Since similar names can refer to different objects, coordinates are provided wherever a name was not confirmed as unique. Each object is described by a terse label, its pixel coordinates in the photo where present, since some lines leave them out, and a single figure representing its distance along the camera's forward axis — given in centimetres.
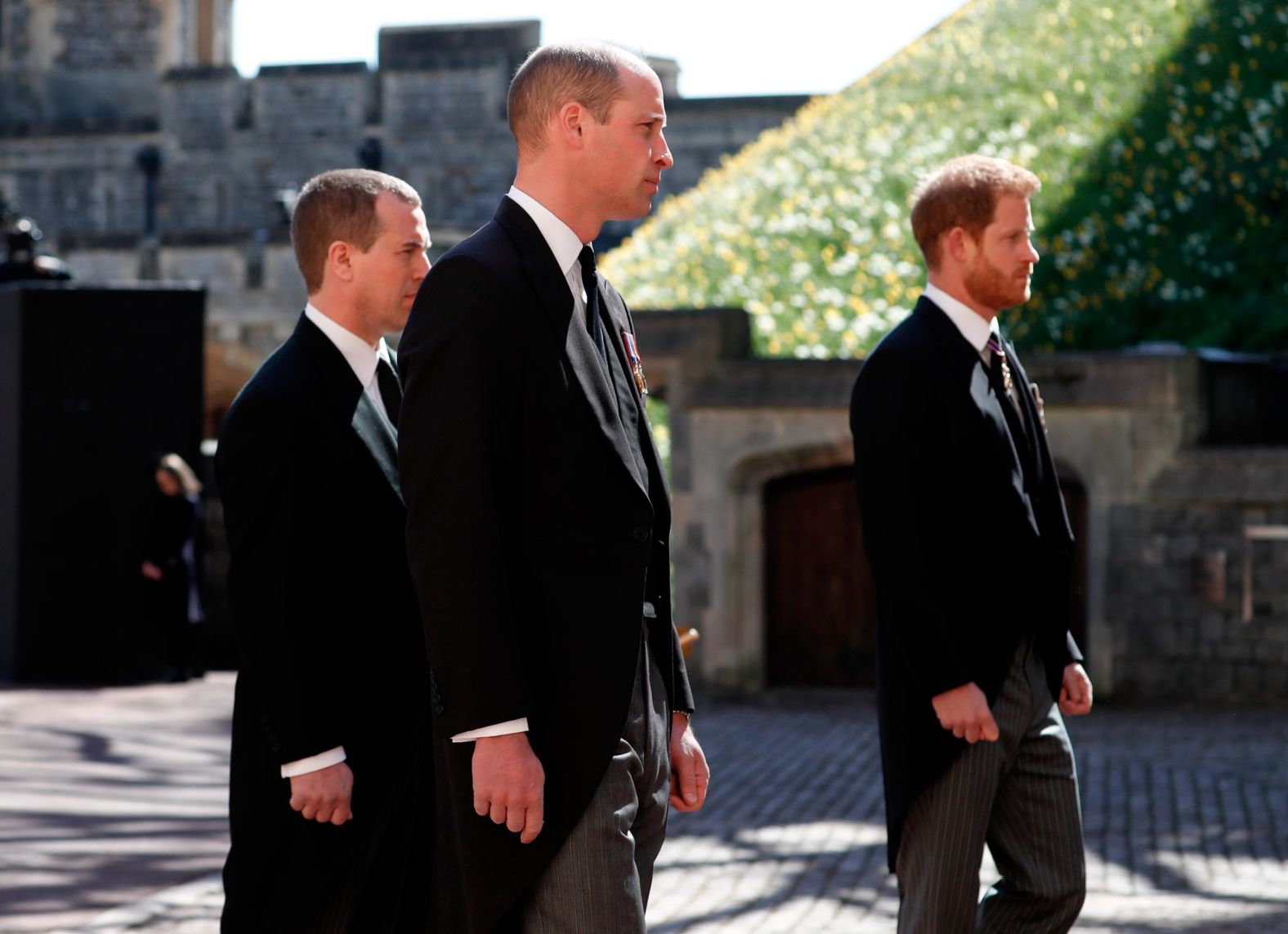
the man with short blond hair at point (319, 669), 675
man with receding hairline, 531
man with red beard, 740
